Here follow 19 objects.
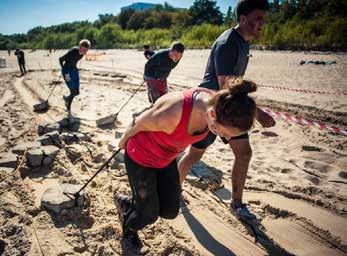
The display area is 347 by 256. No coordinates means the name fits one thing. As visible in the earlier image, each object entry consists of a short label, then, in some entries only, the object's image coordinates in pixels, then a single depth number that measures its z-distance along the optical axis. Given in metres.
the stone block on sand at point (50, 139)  5.19
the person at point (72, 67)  7.04
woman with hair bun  1.89
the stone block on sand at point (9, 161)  4.44
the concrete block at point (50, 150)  4.59
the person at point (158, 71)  6.06
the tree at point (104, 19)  78.59
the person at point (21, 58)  16.64
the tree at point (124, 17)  77.62
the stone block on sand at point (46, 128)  6.04
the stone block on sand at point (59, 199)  3.30
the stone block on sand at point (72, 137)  5.51
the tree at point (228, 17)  41.19
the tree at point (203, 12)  54.75
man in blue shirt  2.92
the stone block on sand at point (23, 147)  4.85
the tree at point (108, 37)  52.45
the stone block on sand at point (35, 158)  4.43
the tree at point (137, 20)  70.94
